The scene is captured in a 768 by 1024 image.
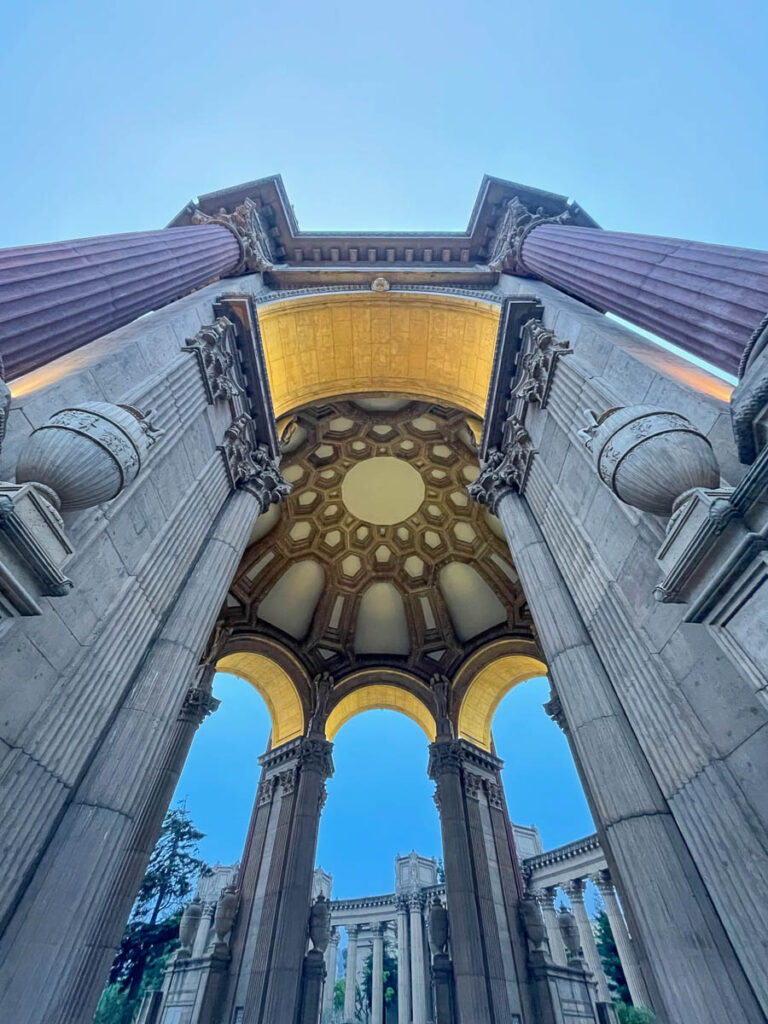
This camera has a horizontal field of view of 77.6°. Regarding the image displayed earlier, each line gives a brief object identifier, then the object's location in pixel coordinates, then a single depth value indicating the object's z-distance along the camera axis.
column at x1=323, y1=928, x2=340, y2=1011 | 33.41
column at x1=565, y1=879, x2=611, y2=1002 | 20.16
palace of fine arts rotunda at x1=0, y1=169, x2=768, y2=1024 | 3.64
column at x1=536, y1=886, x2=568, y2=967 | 21.00
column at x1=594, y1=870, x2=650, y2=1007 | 16.56
